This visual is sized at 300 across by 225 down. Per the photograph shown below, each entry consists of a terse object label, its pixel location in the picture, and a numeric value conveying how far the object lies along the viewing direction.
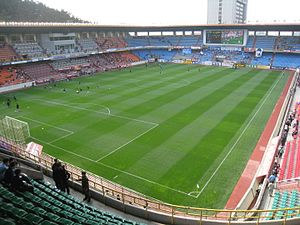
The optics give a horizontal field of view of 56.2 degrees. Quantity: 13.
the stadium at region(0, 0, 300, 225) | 14.01
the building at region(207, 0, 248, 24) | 141.54
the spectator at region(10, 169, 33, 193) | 9.69
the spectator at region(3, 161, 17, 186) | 9.66
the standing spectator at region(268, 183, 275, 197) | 16.19
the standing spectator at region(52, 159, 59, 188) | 11.59
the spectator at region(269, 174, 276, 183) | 16.89
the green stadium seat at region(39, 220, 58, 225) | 7.74
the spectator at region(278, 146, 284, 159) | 21.78
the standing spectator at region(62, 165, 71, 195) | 11.78
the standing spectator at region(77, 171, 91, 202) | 11.84
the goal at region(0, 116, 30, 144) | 23.78
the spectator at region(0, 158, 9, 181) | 9.79
